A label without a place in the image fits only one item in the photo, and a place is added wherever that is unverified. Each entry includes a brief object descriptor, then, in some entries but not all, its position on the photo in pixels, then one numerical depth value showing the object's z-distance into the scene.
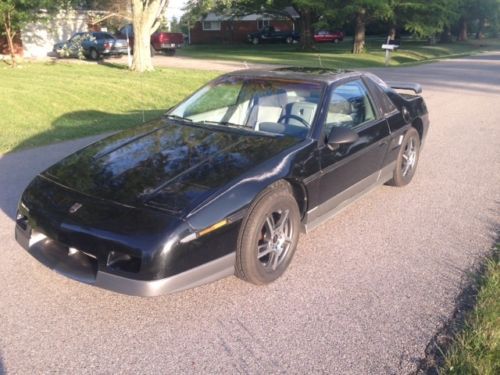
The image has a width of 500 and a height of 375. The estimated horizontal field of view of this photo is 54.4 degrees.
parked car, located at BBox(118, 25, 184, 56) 30.09
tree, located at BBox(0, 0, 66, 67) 17.64
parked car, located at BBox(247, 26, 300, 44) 44.66
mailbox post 22.05
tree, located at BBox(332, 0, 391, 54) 27.93
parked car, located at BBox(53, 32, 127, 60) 25.78
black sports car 2.98
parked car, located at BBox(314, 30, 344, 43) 46.47
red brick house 49.16
